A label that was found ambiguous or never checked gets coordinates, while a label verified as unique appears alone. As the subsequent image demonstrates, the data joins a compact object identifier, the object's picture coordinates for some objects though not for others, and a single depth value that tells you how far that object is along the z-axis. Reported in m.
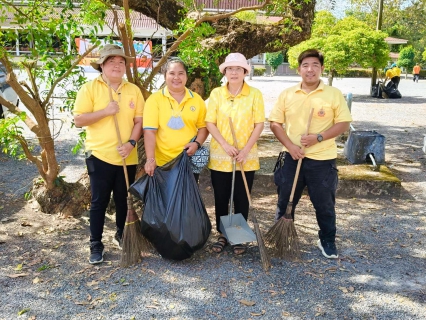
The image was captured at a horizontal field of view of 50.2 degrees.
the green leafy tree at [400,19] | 29.78
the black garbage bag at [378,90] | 17.39
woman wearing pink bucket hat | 3.62
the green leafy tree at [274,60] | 28.45
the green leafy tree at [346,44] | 15.09
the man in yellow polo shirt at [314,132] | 3.61
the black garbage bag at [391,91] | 17.03
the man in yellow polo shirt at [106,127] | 3.54
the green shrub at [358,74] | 31.05
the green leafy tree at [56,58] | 4.03
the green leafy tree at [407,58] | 33.66
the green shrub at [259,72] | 29.01
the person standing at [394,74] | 17.20
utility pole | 17.16
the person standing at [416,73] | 27.23
